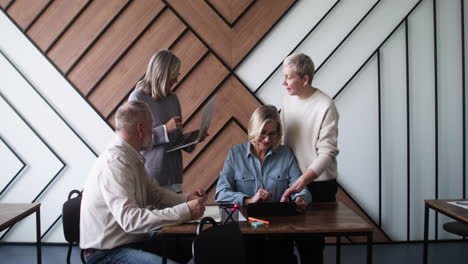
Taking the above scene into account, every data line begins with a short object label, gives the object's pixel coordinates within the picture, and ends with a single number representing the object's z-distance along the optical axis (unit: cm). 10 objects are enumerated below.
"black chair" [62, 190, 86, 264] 221
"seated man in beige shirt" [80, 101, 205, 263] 181
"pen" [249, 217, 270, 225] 190
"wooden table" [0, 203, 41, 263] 206
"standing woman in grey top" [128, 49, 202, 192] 250
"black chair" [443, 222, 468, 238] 275
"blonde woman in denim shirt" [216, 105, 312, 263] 228
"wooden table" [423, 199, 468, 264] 219
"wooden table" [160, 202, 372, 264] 180
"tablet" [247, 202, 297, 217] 200
